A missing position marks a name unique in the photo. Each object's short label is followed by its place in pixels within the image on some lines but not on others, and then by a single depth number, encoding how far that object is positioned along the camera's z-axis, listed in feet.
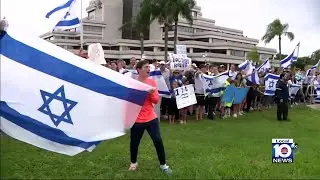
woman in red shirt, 16.34
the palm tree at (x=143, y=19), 111.07
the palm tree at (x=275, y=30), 147.25
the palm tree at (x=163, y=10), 104.19
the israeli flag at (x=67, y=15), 28.64
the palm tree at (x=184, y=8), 103.74
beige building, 191.98
